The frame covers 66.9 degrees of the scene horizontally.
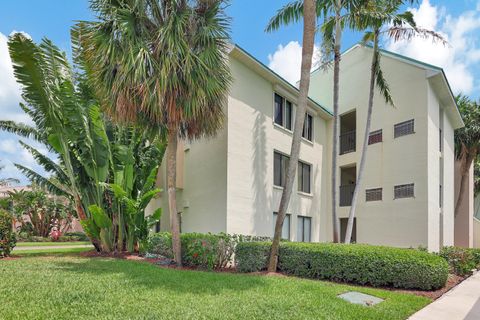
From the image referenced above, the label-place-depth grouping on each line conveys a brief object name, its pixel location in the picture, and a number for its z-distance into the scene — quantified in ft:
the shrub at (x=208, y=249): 38.81
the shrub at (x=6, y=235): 40.75
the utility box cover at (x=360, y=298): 26.35
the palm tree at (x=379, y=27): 46.16
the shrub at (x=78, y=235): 90.94
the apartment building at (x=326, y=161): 47.55
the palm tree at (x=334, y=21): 47.37
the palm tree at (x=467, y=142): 84.23
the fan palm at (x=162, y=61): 34.24
